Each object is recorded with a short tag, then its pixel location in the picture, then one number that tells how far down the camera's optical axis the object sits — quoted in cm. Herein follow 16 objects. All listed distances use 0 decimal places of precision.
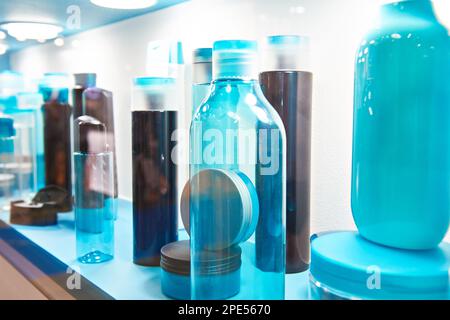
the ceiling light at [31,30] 105
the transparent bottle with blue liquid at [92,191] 71
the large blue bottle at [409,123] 44
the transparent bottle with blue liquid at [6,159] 106
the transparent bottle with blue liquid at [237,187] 48
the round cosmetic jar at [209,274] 49
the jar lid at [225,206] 47
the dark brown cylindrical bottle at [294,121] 56
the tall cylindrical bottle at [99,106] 90
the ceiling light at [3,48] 134
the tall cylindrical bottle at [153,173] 65
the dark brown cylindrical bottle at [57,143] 97
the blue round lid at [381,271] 40
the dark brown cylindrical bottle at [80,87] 93
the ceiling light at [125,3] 87
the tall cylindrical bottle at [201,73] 66
